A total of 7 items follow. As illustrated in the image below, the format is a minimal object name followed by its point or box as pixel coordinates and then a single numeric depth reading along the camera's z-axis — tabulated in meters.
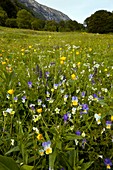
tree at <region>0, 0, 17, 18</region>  101.00
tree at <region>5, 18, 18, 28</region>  63.56
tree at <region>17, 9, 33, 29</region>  59.26
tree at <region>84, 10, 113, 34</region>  73.81
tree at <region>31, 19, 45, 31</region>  65.25
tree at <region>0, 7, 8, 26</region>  62.58
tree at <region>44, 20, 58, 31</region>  88.54
